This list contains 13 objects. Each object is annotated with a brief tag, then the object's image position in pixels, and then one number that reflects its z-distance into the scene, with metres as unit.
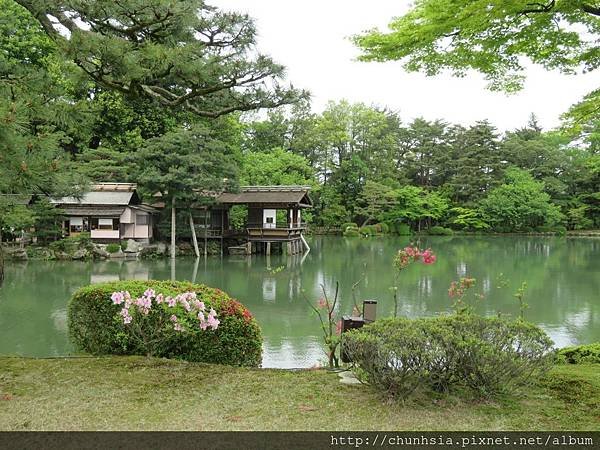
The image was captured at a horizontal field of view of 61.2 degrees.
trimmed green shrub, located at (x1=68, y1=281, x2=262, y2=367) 4.39
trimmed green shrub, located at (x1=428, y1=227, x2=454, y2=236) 37.16
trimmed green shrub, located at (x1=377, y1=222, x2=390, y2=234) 35.84
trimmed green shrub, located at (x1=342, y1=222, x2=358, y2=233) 35.34
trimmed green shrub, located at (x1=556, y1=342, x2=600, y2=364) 4.82
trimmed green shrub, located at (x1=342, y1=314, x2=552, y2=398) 3.02
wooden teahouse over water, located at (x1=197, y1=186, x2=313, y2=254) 23.09
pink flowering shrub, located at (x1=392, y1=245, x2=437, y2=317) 5.20
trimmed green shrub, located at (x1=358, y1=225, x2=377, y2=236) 34.84
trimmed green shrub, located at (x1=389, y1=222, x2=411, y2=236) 36.76
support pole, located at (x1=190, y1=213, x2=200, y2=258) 21.84
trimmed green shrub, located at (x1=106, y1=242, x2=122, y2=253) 20.34
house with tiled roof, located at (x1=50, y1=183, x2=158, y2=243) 21.66
